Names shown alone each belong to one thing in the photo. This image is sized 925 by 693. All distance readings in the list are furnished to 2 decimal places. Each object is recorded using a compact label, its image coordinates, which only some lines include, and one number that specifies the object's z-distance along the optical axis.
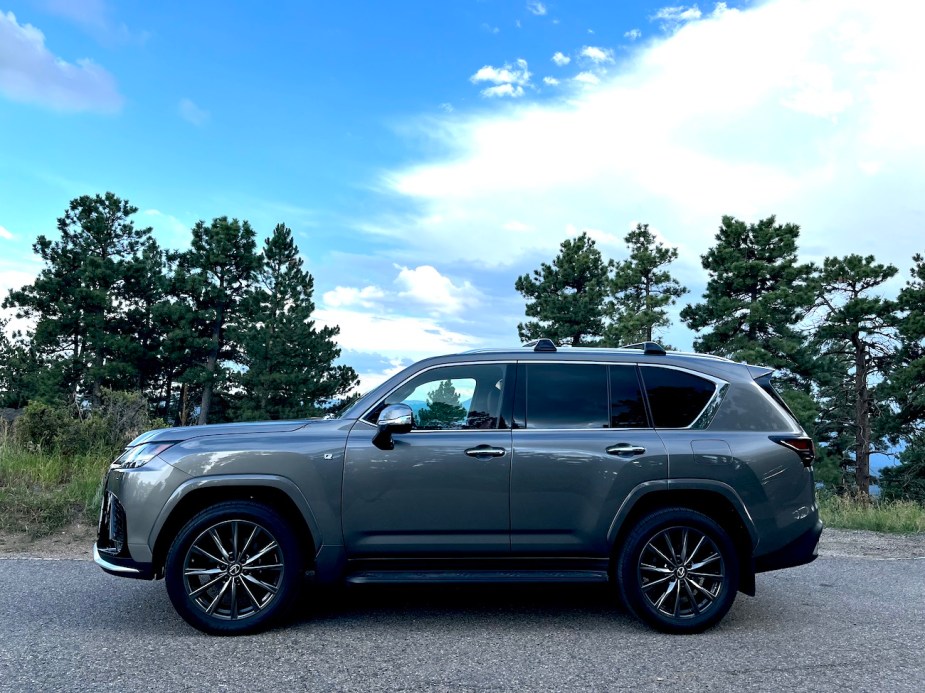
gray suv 5.11
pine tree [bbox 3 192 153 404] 48.66
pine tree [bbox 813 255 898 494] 37.66
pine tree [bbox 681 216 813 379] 36.84
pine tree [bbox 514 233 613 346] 43.62
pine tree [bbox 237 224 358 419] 43.91
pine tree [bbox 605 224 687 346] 42.90
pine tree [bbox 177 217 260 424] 50.16
